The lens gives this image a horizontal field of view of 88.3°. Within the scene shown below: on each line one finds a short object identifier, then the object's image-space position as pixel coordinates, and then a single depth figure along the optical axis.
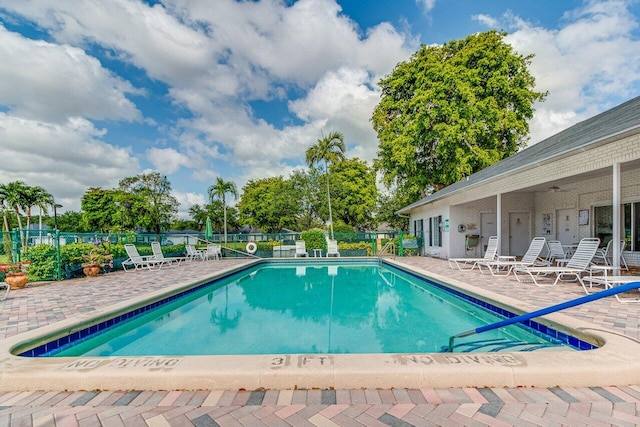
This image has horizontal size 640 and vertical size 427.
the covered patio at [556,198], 6.02
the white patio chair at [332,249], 16.06
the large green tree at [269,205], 28.98
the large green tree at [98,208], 34.91
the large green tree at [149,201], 32.44
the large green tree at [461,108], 18.08
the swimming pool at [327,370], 2.37
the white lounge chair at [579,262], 6.63
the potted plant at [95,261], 9.23
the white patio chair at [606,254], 8.09
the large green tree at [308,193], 29.34
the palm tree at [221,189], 27.31
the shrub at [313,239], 17.39
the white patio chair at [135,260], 10.65
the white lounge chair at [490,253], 9.41
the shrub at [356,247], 16.77
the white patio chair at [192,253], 14.56
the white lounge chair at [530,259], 8.05
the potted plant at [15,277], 7.11
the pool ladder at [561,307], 2.54
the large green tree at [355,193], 32.22
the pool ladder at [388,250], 17.16
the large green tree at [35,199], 32.12
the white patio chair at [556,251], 9.06
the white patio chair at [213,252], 15.22
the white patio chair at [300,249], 16.36
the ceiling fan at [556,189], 9.54
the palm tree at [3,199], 28.71
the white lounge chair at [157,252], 11.50
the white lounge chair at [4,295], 6.01
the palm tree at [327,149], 21.53
